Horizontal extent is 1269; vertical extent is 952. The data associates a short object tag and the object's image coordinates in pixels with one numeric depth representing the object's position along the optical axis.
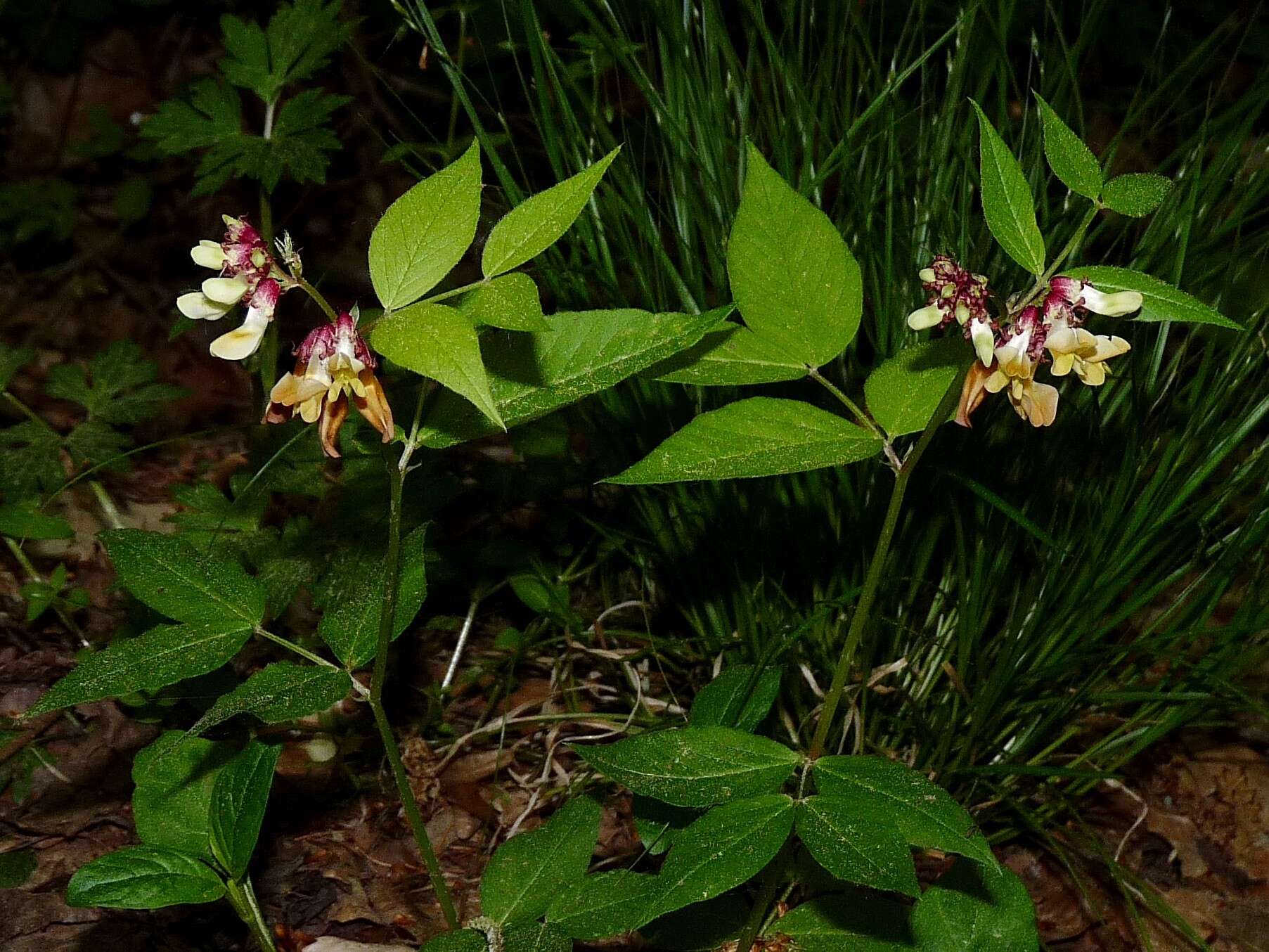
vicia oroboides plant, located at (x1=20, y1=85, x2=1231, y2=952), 0.41
